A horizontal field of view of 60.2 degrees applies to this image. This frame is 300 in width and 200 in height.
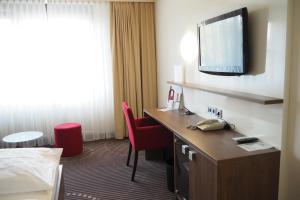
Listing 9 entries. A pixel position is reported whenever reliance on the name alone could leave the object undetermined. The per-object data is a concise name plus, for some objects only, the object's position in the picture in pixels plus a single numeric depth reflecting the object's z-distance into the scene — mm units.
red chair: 2984
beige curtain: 4438
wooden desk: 1778
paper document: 1935
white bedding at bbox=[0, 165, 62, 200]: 1583
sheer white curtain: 4164
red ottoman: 3816
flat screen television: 2098
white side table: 3587
